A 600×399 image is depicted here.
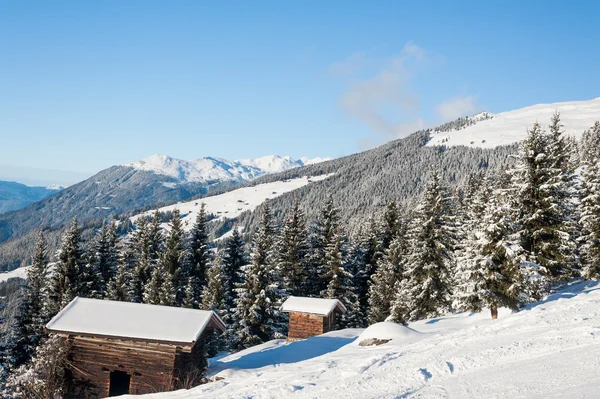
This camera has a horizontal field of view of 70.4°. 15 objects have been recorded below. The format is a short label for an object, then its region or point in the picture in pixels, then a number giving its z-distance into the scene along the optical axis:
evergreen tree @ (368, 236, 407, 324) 43.06
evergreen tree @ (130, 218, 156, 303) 44.62
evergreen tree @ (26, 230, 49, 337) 38.19
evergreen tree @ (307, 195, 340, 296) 45.51
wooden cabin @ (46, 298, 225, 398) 20.97
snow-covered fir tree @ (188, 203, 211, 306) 46.09
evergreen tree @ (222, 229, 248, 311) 45.00
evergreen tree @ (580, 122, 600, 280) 33.31
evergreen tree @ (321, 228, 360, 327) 42.84
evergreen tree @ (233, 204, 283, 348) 36.31
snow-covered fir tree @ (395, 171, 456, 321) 35.62
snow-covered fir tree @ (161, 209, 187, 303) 43.78
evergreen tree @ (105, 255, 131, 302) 41.56
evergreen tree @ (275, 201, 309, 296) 43.19
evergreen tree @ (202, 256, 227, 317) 39.03
